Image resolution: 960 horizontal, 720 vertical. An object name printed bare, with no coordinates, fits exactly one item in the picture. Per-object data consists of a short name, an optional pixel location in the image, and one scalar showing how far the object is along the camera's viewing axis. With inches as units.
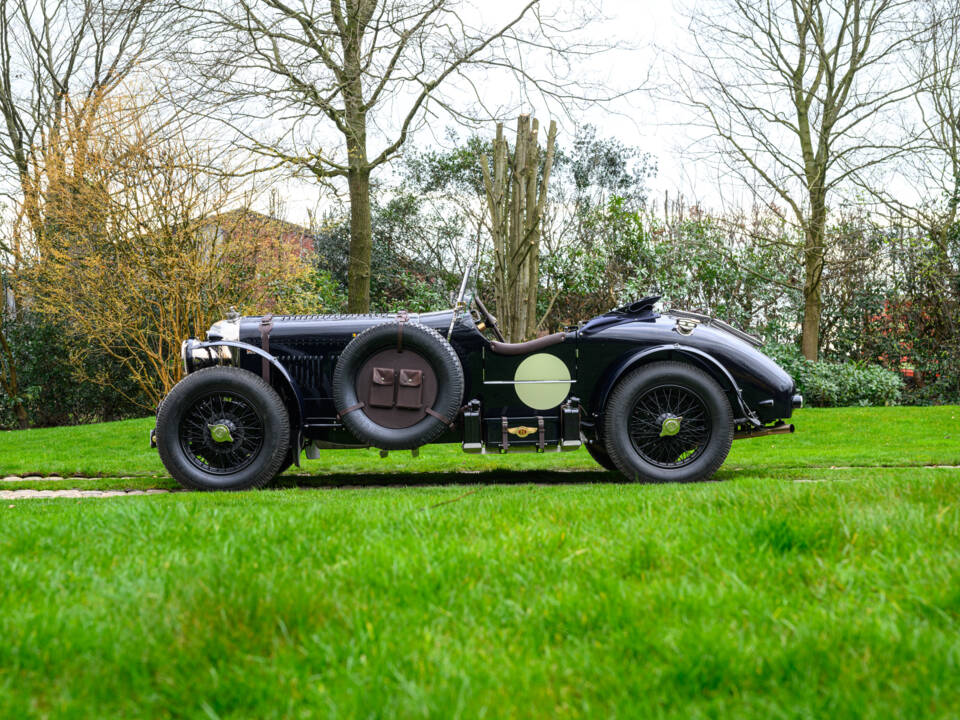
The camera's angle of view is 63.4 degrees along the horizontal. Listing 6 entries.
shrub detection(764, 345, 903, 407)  510.0
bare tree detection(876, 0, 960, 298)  527.2
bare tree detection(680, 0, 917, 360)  531.5
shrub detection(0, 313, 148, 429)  538.6
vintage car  216.4
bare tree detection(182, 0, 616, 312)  397.7
